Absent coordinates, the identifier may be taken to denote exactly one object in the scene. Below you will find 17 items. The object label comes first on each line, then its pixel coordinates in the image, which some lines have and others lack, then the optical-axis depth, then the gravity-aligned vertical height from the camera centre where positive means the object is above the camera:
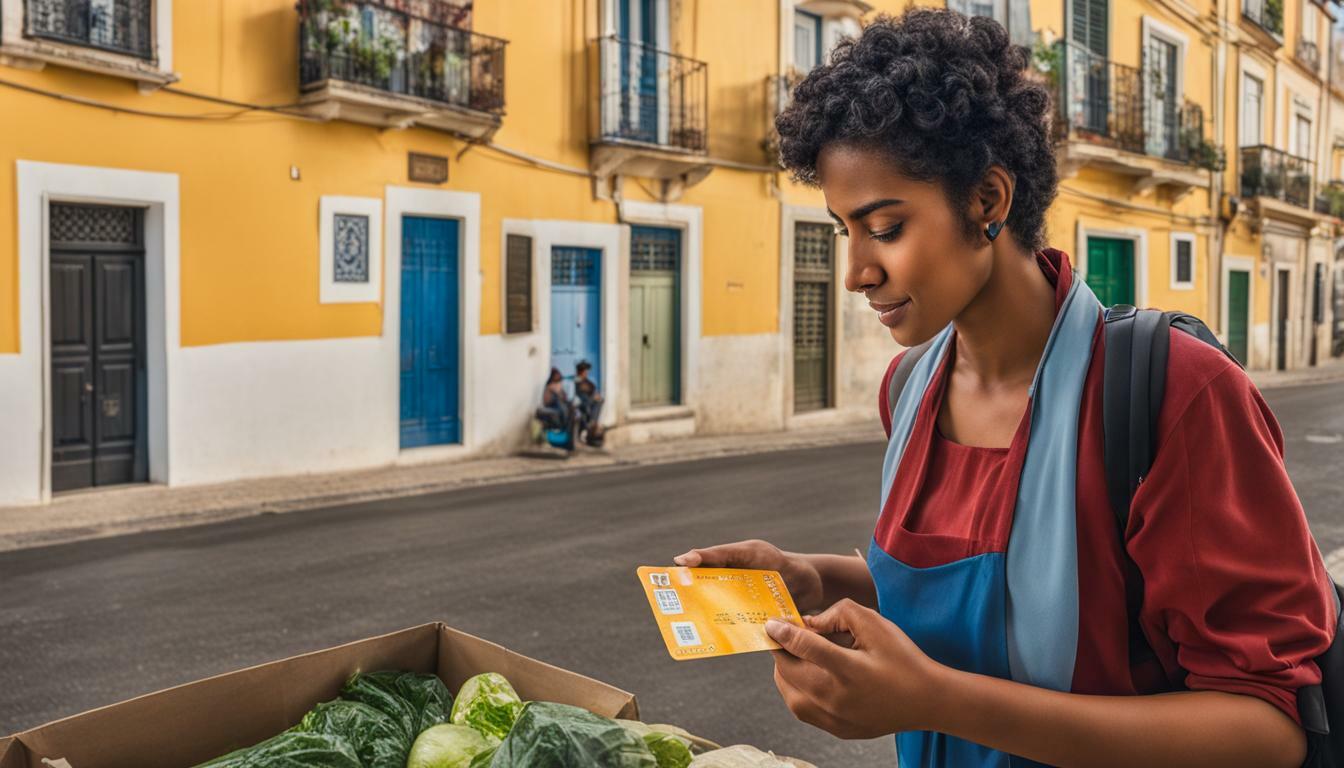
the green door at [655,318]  16.73 +0.44
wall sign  13.46 +2.10
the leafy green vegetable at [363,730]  2.12 -0.71
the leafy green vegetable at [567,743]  1.79 -0.63
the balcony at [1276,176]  28.94 +4.54
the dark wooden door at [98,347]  10.95 -0.02
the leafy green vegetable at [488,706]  2.18 -0.69
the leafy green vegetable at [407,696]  2.28 -0.71
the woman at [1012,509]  1.43 -0.22
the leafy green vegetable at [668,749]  2.03 -0.71
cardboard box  1.98 -0.67
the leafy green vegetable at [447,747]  2.06 -0.72
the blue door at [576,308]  15.52 +0.53
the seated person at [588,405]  14.70 -0.74
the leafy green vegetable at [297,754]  1.96 -0.70
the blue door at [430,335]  13.74 +0.14
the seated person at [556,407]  14.16 -0.74
